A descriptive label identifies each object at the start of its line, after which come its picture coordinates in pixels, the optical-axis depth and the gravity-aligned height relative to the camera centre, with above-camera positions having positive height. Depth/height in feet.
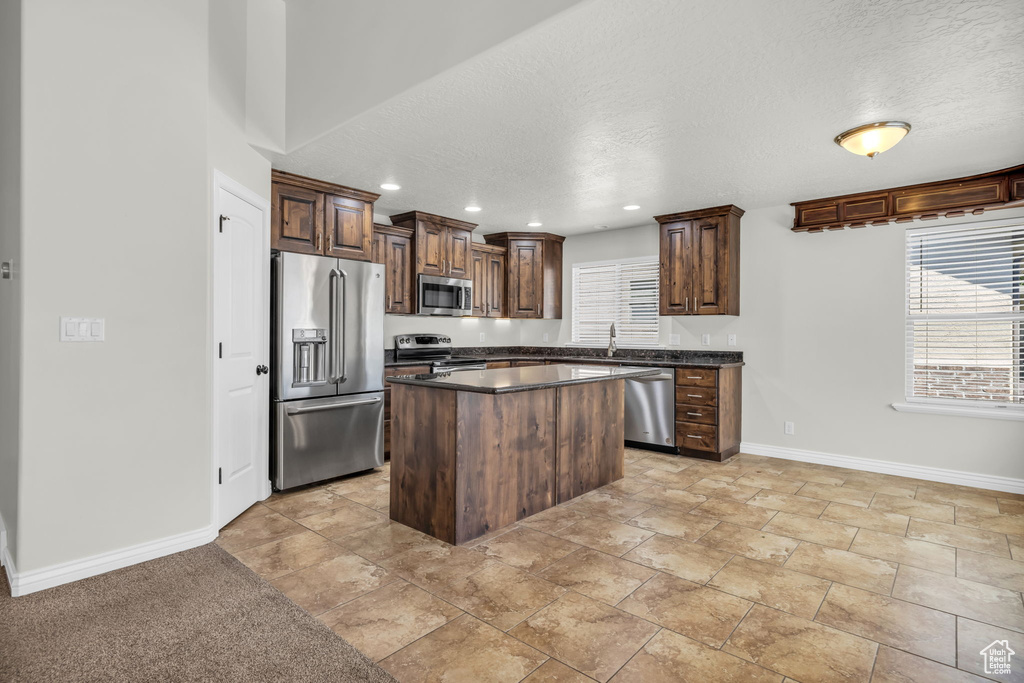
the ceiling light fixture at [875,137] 9.82 +3.92
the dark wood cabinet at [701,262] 16.71 +2.59
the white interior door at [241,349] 10.21 -0.18
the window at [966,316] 13.06 +0.67
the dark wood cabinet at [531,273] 21.26 +2.77
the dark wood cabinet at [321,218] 13.05 +3.23
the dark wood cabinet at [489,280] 20.26 +2.40
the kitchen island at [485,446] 9.67 -2.14
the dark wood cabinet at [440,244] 17.80 +3.44
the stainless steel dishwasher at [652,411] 16.97 -2.32
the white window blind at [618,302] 19.62 +1.52
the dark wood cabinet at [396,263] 16.92 +2.55
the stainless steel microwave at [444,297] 17.84 +1.54
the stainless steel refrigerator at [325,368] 12.51 -0.71
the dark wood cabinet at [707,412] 15.98 -2.22
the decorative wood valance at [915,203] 12.69 +3.67
